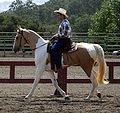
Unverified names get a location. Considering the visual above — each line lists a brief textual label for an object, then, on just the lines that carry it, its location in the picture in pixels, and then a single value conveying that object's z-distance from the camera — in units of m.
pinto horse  12.07
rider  11.79
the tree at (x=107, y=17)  45.38
